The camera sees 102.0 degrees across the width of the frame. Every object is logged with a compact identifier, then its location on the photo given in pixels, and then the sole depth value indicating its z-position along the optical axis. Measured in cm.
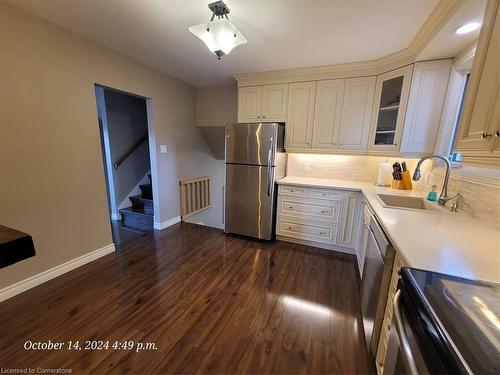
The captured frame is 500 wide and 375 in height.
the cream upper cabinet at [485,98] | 92
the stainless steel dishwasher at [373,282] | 117
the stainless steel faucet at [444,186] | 162
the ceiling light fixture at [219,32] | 154
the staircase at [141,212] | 351
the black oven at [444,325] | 46
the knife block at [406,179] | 238
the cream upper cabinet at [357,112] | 257
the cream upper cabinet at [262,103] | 296
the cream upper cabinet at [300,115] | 282
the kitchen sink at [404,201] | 194
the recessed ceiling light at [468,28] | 147
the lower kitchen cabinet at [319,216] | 256
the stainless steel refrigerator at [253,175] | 273
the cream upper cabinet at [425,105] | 204
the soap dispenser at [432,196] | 188
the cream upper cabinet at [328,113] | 269
